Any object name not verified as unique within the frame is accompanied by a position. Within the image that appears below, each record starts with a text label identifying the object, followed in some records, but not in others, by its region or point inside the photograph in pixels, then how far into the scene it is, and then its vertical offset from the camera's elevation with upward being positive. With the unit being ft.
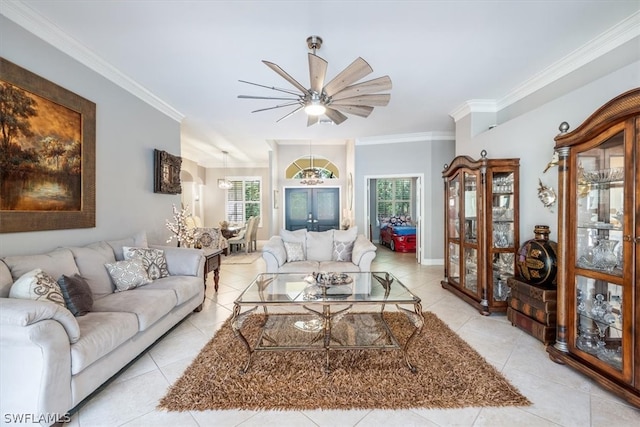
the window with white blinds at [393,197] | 32.99 +1.78
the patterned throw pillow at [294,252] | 13.19 -2.02
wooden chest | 7.96 -3.17
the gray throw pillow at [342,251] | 13.44 -2.02
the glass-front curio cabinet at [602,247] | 5.57 -0.89
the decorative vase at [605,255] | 6.31 -1.11
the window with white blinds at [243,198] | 30.94 +1.63
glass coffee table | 7.06 -2.90
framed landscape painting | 6.77 +1.70
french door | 25.90 +0.36
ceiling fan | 6.94 +3.68
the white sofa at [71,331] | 4.74 -2.58
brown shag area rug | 5.75 -4.12
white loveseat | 12.17 -2.00
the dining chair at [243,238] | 24.00 -2.40
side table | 11.42 -2.30
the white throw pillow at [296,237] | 14.02 -1.36
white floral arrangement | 12.87 -0.92
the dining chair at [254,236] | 24.93 -2.32
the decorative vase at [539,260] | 8.38 -1.61
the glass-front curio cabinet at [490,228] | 10.53 -0.72
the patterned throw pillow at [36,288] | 5.57 -1.63
